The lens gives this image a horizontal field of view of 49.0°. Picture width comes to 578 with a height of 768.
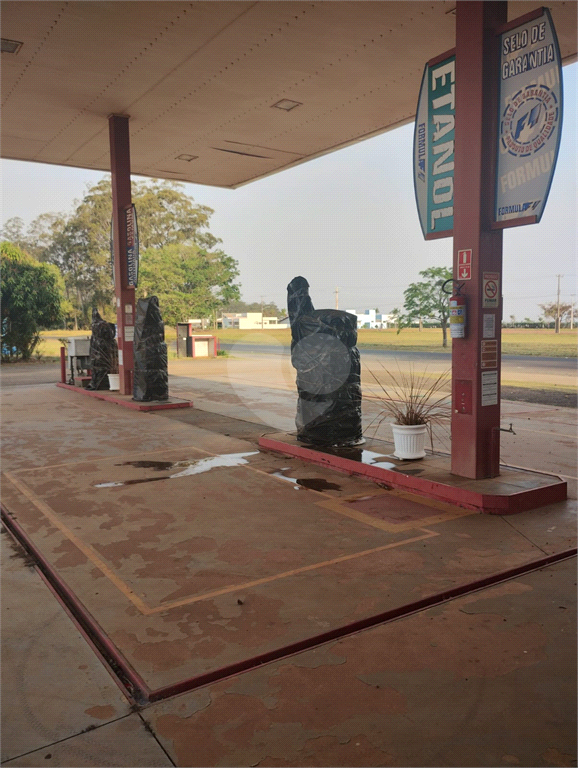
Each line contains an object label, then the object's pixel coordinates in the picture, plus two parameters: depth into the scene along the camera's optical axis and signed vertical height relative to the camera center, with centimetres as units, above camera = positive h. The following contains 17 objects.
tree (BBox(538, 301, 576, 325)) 5873 +148
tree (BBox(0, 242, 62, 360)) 2395 +124
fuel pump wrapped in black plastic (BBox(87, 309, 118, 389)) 1353 -44
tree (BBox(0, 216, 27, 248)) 5009 +803
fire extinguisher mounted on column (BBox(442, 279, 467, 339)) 557 +14
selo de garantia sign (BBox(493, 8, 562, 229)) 490 +166
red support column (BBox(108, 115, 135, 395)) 1213 +109
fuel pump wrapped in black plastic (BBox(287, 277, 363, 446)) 714 -53
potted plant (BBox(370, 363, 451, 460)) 634 -104
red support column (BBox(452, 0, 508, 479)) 537 +81
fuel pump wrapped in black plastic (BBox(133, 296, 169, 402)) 1127 -38
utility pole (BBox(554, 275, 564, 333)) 5462 +85
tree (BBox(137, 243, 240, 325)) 3139 +262
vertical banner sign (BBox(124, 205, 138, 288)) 1206 +166
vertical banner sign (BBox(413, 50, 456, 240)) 584 +171
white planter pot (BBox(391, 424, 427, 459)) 633 -112
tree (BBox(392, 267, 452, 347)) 3762 +193
